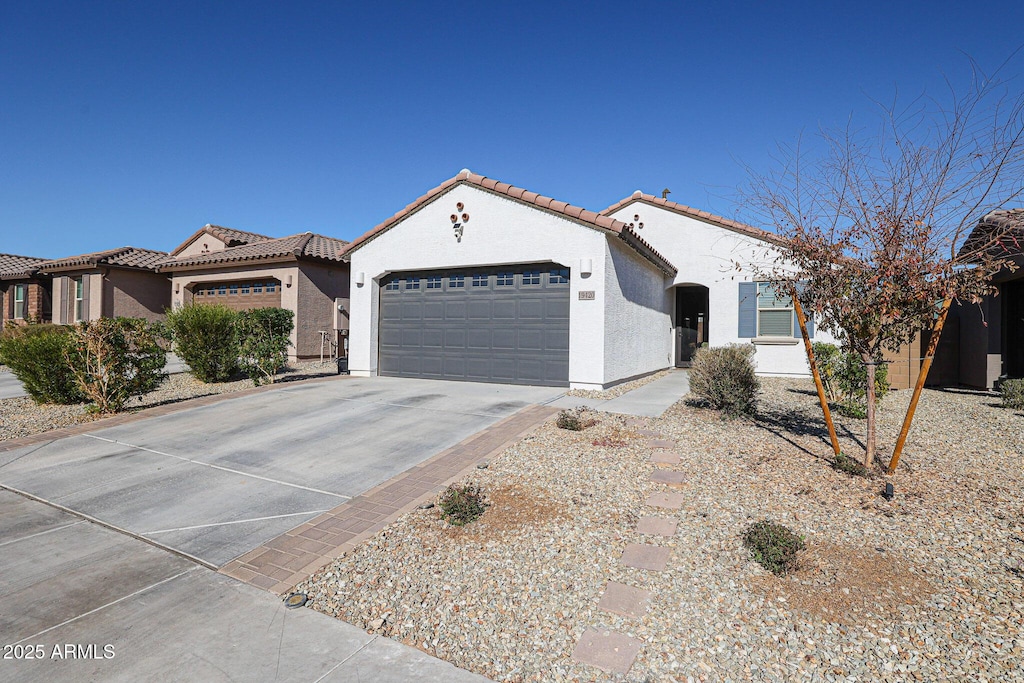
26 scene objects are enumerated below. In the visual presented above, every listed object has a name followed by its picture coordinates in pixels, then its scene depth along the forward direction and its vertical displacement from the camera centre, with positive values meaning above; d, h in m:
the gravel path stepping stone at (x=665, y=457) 5.84 -1.38
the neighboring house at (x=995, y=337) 11.48 +0.10
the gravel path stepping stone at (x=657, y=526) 4.16 -1.55
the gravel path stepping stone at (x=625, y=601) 3.23 -1.69
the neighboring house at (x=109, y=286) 20.50 +1.90
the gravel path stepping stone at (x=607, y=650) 2.79 -1.75
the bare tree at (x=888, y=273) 4.87 +0.66
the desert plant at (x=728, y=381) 8.04 -0.66
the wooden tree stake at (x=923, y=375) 5.05 -0.34
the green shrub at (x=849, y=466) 5.23 -1.30
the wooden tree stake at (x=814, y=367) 5.60 -0.31
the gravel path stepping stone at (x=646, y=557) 3.70 -1.61
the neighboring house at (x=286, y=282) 16.81 +1.81
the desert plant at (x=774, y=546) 3.59 -1.49
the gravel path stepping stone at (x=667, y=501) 4.64 -1.49
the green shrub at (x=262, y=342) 11.84 -0.19
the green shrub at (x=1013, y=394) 9.17 -0.94
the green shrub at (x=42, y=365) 9.47 -0.61
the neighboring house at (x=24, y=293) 24.10 +1.82
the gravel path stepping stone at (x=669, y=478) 5.19 -1.44
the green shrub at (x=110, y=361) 8.74 -0.51
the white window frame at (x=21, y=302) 24.95 +1.41
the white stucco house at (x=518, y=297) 10.74 +0.94
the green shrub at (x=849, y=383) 8.45 -0.74
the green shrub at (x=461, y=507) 4.41 -1.49
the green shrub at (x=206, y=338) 12.21 -0.12
